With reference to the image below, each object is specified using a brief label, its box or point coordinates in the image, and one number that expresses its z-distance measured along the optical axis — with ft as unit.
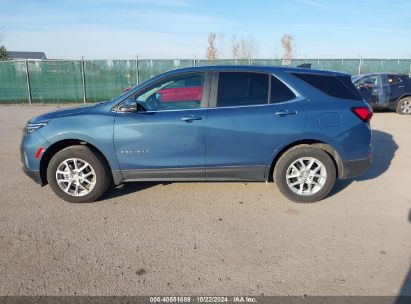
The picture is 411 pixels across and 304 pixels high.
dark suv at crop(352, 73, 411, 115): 38.65
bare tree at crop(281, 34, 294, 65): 124.67
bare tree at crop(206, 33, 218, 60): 118.01
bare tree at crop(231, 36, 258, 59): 120.47
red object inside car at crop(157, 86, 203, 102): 13.79
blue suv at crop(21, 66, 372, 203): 13.48
